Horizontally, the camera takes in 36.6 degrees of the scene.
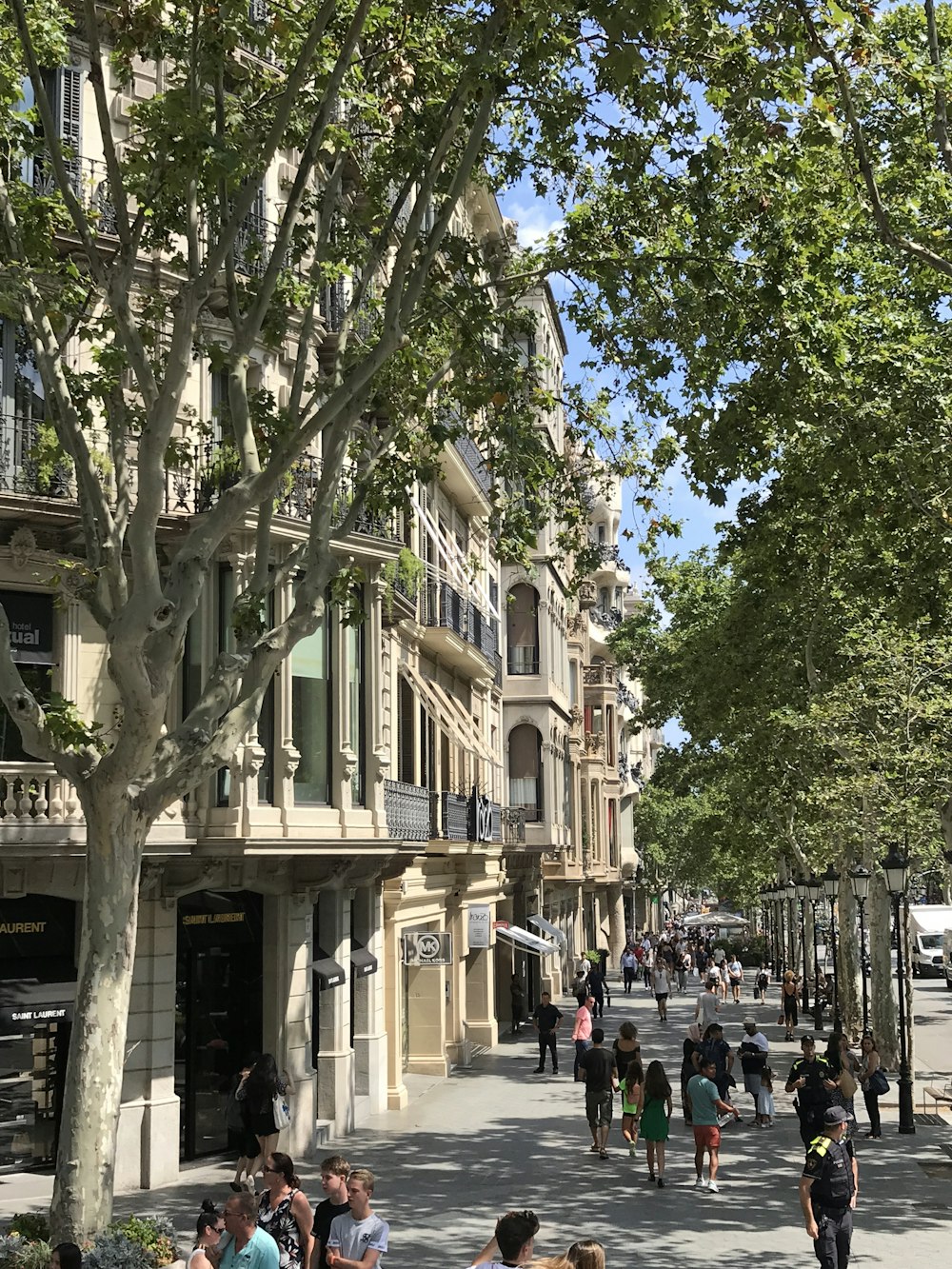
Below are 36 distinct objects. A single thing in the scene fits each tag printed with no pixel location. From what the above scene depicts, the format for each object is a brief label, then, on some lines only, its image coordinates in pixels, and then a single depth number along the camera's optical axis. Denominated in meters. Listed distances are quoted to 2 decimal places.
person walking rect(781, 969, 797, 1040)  37.34
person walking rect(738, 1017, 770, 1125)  22.31
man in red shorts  16.94
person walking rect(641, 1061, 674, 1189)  17.55
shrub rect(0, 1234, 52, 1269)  10.36
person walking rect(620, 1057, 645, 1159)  19.53
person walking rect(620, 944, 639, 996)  55.61
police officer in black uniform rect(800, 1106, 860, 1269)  11.90
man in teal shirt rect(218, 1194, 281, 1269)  8.80
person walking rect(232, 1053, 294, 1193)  15.62
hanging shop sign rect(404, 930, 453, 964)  26.53
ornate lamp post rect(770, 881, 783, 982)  64.12
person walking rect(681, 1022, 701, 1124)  18.77
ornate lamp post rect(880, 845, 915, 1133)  21.61
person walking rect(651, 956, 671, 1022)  41.59
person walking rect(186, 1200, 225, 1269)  8.92
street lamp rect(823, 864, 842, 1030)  32.25
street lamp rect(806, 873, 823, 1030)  38.09
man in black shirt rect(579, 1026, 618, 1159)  19.81
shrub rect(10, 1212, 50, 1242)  10.98
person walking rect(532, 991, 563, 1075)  29.14
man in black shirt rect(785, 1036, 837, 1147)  14.39
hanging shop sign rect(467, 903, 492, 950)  32.84
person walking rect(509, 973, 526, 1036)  39.81
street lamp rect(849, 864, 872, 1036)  29.09
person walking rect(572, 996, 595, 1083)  26.74
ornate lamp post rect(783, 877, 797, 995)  46.98
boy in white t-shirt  9.37
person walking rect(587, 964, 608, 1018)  37.66
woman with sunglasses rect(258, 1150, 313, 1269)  9.69
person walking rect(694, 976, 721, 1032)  28.36
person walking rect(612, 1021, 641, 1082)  19.94
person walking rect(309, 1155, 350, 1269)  9.85
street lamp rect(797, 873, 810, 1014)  41.17
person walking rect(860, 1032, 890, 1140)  20.75
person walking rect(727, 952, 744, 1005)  48.84
